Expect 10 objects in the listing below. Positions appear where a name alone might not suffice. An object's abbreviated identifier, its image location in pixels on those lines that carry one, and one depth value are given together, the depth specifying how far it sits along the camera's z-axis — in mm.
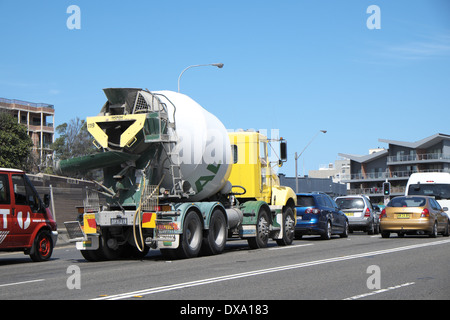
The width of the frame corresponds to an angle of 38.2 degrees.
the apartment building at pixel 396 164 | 100500
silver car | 28469
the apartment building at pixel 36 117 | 87000
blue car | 22953
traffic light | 35094
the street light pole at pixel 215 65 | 30592
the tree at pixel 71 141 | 66500
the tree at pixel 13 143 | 53938
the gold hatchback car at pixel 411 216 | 22719
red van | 15000
